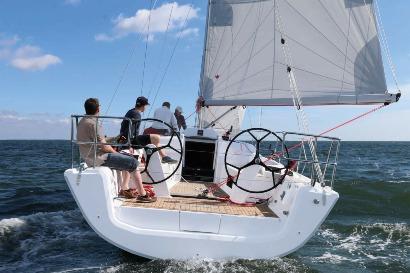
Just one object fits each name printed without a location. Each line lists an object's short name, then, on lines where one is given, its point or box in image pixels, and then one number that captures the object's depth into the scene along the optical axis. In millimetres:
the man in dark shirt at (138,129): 6425
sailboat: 5258
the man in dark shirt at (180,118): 10706
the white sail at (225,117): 11688
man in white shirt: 8664
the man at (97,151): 5688
